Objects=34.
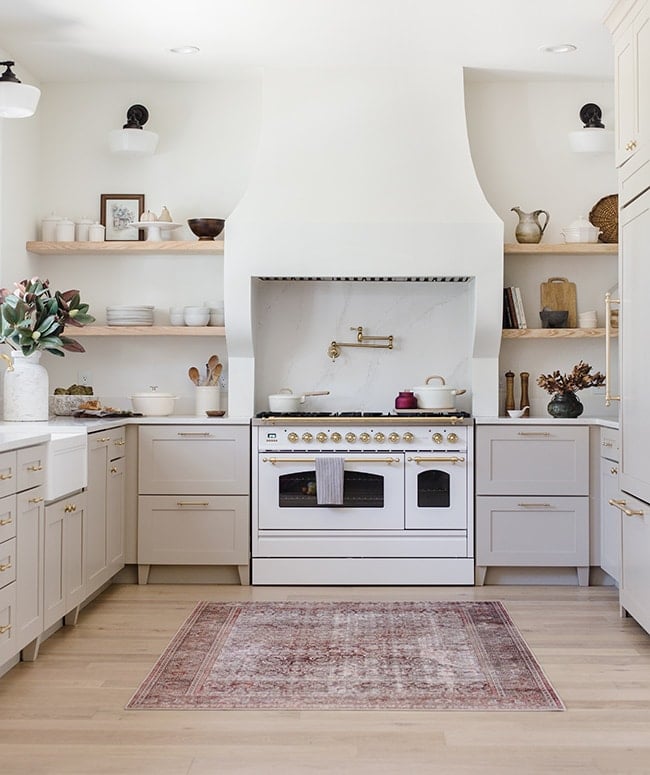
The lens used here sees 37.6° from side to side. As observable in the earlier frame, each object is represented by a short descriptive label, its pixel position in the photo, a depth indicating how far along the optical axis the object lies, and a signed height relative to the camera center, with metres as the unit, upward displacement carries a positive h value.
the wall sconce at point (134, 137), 5.24 +1.38
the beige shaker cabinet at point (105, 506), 4.25 -0.56
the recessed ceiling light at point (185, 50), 4.84 +1.73
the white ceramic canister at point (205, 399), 5.27 -0.06
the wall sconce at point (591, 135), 5.25 +1.40
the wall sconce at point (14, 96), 4.23 +1.30
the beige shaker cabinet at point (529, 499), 4.86 -0.56
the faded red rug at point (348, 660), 3.16 -1.02
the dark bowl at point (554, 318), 5.25 +0.39
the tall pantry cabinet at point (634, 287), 3.76 +0.41
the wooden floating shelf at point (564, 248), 5.15 +0.76
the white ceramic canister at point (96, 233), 5.27 +0.86
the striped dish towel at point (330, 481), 4.83 -0.47
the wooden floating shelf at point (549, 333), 5.14 +0.30
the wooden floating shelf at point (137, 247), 5.16 +0.77
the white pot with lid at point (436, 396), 5.13 -0.04
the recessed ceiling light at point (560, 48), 4.76 +1.71
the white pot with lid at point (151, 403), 5.12 -0.08
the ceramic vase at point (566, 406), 5.05 -0.09
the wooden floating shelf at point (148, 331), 5.16 +0.31
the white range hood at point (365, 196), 5.00 +1.01
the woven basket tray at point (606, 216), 5.32 +0.97
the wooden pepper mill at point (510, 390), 5.31 -0.01
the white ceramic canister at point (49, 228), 5.29 +0.89
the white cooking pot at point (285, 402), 5.14 -0.07
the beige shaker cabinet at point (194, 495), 4.89 -0.55
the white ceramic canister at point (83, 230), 5.30 +0.87
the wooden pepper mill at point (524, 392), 5.31 -0.02
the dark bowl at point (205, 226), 5.18 +0.88
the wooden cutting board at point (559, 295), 5.36 +0.53
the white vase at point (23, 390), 4.54 -0.01
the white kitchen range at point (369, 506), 4.87 -0.60
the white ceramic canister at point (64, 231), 5.26 +0.87
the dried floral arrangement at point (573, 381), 4.97 +0.04
